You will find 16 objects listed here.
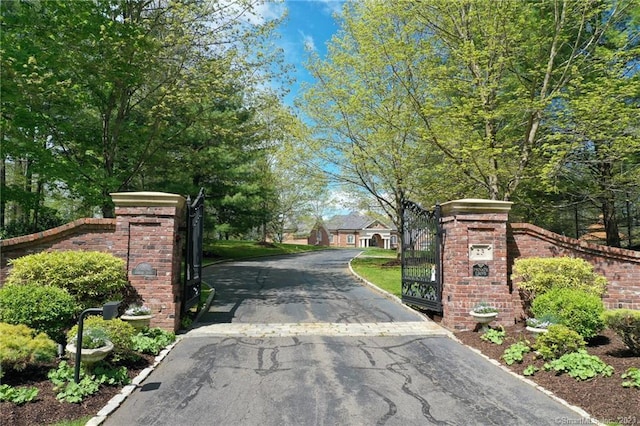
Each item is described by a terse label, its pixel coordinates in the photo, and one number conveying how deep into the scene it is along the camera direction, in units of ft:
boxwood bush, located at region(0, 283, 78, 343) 17.94
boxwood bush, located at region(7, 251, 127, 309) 20.83
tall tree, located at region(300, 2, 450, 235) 46.24
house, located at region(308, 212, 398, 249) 232.32
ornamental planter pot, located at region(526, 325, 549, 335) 20.65
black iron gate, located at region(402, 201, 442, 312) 27.53
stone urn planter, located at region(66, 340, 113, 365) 15.20
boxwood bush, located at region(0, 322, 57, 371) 14.61
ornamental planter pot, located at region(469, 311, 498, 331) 24.03
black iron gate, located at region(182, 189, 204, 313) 26.53
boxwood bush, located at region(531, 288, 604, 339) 20.47
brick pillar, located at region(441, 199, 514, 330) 25.29
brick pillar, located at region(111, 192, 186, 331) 24.04
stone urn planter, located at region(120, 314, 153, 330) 21.44
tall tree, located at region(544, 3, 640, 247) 32.71
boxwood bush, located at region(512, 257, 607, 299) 24.41
